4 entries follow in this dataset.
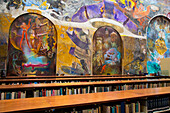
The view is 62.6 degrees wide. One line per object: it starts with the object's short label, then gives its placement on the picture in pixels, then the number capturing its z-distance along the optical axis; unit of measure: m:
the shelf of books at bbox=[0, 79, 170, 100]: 3.64
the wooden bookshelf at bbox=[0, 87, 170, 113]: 1.77
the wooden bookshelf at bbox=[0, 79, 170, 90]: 3.39
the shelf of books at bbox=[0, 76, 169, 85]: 4.92
